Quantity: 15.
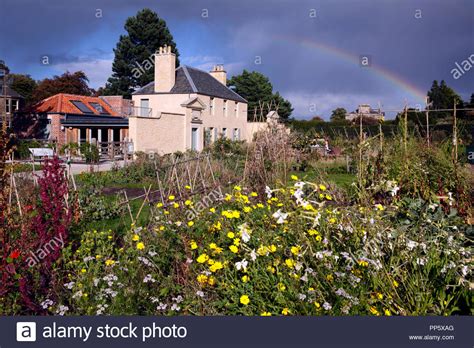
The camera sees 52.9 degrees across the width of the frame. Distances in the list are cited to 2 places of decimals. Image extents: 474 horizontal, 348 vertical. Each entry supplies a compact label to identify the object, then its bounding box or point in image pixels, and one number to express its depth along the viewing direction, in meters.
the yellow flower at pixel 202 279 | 3.95
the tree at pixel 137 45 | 45.66
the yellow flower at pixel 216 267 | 3.89
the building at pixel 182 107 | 26.47
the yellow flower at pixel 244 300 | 3.57
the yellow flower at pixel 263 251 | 3.92
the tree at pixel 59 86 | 45.75
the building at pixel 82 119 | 33.56
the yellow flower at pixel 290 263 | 3.80
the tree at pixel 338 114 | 55.60
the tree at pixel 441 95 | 41.83
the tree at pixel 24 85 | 44.66
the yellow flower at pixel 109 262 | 4.31
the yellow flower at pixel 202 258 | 3.97
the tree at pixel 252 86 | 48.34
